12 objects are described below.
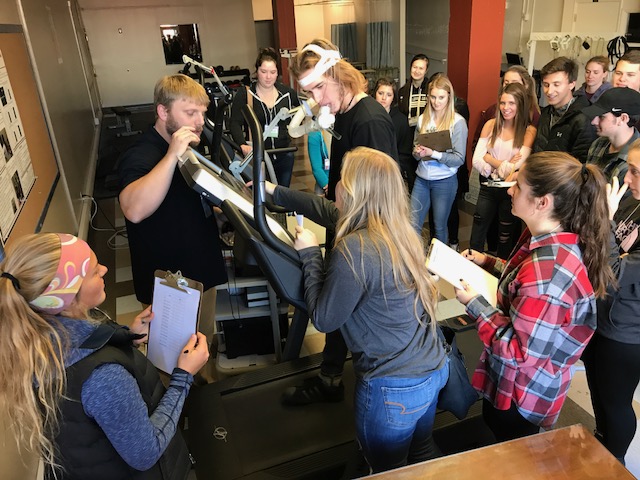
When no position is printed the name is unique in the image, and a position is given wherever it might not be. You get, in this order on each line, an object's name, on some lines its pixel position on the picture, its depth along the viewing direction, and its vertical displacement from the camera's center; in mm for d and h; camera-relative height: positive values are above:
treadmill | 1455 -1484
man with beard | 1676 -526
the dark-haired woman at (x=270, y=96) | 3617 -392
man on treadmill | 1934 -318
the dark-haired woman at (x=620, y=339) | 1592 -1021
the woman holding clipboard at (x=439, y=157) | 3221 -793
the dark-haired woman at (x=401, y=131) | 3480 -660
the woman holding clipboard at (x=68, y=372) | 956 -625
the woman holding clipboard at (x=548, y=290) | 1394 -738
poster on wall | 1959 -458
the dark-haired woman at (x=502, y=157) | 3115 -812
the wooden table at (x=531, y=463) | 1238 -1091
